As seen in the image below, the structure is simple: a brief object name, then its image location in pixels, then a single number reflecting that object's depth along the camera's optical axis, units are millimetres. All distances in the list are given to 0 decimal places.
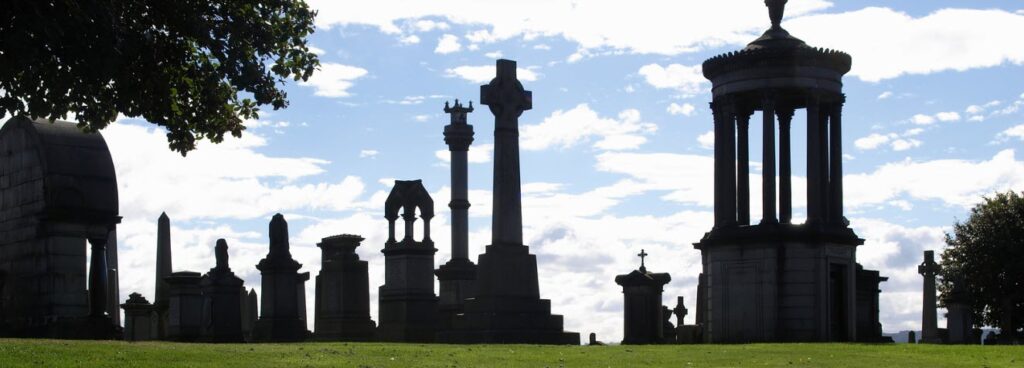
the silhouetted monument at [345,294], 38250
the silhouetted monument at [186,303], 35188
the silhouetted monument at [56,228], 30797
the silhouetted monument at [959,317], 39500
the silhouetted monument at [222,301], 34594
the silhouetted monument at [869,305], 40062
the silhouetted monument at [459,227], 43031
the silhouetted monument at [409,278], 37656
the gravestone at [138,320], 37156
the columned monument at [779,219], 36969
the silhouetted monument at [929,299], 42000
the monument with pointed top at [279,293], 35781
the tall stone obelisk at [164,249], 46656
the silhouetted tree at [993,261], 51031
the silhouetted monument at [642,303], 36750
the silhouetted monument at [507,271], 32125
